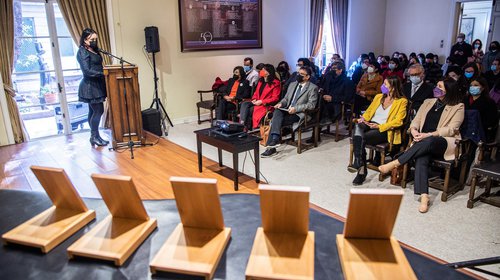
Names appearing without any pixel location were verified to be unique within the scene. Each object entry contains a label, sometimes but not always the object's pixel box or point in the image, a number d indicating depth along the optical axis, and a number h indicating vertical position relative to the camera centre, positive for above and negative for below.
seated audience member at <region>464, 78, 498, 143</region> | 3.71 -0.57
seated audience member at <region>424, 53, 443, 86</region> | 6.68 -0.38
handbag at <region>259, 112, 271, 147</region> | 5.00 -1.04
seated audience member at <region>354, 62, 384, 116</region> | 5.96 -0.57
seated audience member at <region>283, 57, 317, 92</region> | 5.75 -0.41
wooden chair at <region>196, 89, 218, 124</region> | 6.20 -0.81
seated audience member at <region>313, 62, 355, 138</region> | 5.44 -0.62
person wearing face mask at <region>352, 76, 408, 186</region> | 3.88 -0.76
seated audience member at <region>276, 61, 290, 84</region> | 6.94 -0.34
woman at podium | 4.63 -0.33
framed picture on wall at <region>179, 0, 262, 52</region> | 6.19 +0.49
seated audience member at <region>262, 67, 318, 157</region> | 4.84 -0.72
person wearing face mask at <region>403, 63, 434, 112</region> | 4.44 -0.44
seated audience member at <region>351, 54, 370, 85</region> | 7.23 -0.42
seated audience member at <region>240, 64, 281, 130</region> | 5.40 -0.65
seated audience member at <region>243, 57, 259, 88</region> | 6.18 -0.32
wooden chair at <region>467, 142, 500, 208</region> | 3.13 -1.03
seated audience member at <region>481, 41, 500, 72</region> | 7.35 -0.12
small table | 3.53 -0.86
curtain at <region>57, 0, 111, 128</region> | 5.26 +0.53
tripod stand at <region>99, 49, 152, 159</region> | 4.69 -1.08
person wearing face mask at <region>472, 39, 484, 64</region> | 7.87 -0.05
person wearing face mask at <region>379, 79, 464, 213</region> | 3.39 -0.78
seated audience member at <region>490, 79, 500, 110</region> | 5.18 -0.58
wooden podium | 4.77 -0.62
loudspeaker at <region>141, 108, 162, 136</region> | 5.53 -0.96
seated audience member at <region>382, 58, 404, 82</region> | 6.99 -0.35
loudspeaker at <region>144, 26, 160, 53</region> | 5.52 +0.22
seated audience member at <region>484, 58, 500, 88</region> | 5.80 -0.39
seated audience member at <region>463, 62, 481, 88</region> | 5.09 -0.30
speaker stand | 5.83 -0.78
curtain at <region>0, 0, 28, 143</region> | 4.87 -0.01
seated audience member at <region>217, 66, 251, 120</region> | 5.95 -0.64
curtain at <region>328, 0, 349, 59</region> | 8.39 +0.63
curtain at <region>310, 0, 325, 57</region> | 8.02 +0.59
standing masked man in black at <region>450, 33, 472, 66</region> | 7.73 -0.04
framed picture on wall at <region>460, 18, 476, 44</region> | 10.73 +0.59
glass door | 5.19 -0.20
